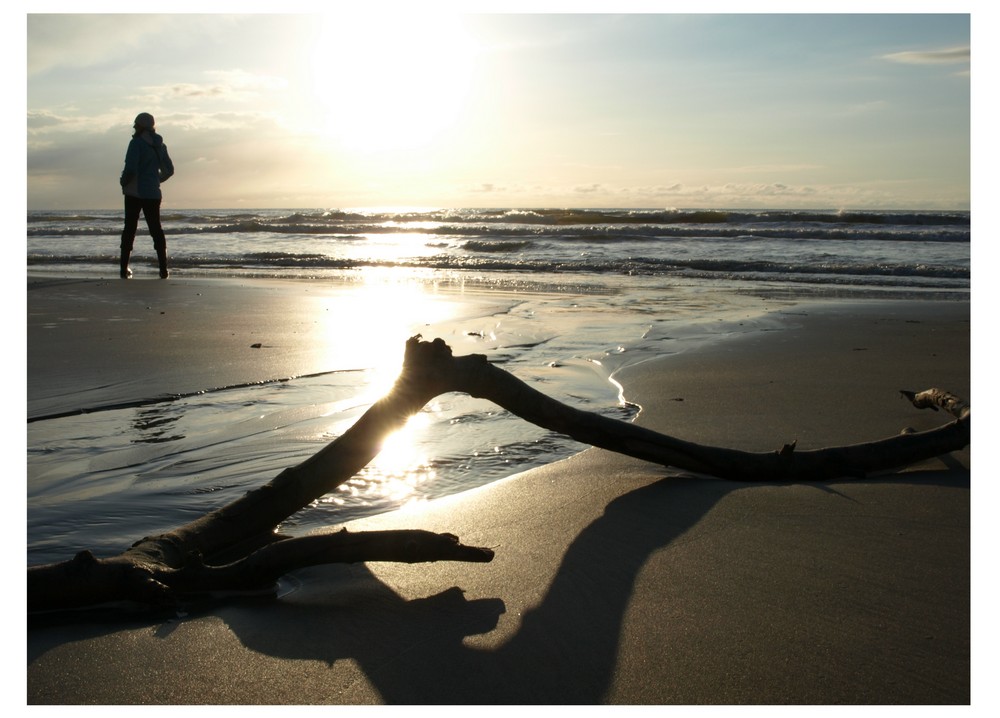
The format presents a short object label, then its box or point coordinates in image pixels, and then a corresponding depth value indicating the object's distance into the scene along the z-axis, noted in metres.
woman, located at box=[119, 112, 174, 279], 10.27
